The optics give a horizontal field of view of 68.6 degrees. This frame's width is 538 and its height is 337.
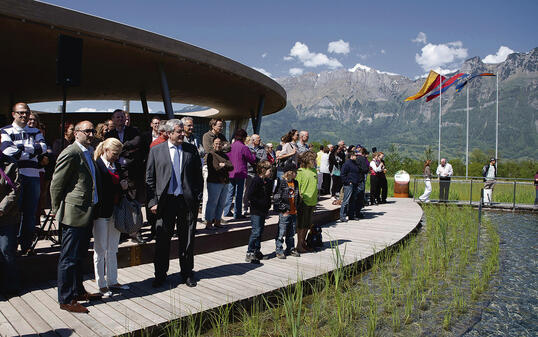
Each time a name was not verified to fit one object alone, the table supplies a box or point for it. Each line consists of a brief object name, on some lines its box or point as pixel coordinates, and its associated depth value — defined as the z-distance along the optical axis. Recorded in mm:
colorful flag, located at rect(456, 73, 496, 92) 27145
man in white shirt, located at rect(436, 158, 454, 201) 15747
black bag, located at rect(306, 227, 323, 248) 6816
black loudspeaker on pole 5156
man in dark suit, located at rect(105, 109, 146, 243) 5270
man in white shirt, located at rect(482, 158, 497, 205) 15547
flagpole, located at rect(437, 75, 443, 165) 27609
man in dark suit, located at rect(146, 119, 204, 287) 4500
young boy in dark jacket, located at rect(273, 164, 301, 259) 6000
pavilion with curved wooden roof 8898
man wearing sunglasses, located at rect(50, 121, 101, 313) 3748
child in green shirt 6531
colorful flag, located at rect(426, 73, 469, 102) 27636
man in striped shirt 4457
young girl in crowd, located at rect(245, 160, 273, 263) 5730
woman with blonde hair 4168
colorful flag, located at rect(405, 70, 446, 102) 28903
